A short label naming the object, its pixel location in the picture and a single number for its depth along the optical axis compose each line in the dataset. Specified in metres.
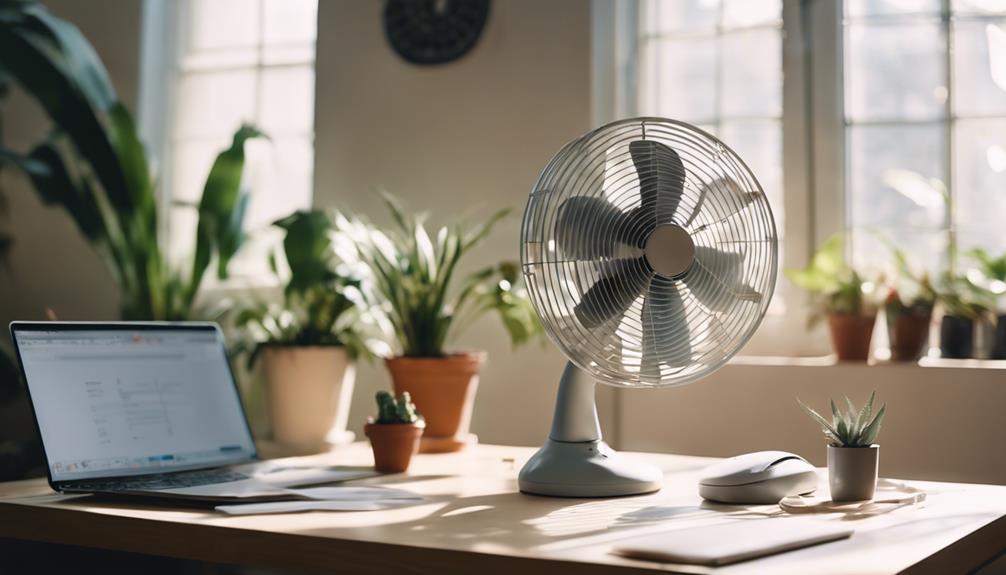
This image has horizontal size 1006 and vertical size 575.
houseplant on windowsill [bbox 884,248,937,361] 2.30
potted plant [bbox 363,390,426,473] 1.70
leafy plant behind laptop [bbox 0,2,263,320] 2.79
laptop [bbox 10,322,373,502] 1.44
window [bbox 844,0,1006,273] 2.43
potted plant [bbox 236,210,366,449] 2.48
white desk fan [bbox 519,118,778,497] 1.42
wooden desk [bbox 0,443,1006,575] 1.00
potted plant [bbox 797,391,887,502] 1.33
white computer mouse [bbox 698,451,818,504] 1.34
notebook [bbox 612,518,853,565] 0.94
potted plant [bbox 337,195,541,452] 2.06
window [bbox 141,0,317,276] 3.24
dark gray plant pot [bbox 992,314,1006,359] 2.27
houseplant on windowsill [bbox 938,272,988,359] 2.27
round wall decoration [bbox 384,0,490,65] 2.75
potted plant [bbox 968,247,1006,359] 2.26
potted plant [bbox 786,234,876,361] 2.33
